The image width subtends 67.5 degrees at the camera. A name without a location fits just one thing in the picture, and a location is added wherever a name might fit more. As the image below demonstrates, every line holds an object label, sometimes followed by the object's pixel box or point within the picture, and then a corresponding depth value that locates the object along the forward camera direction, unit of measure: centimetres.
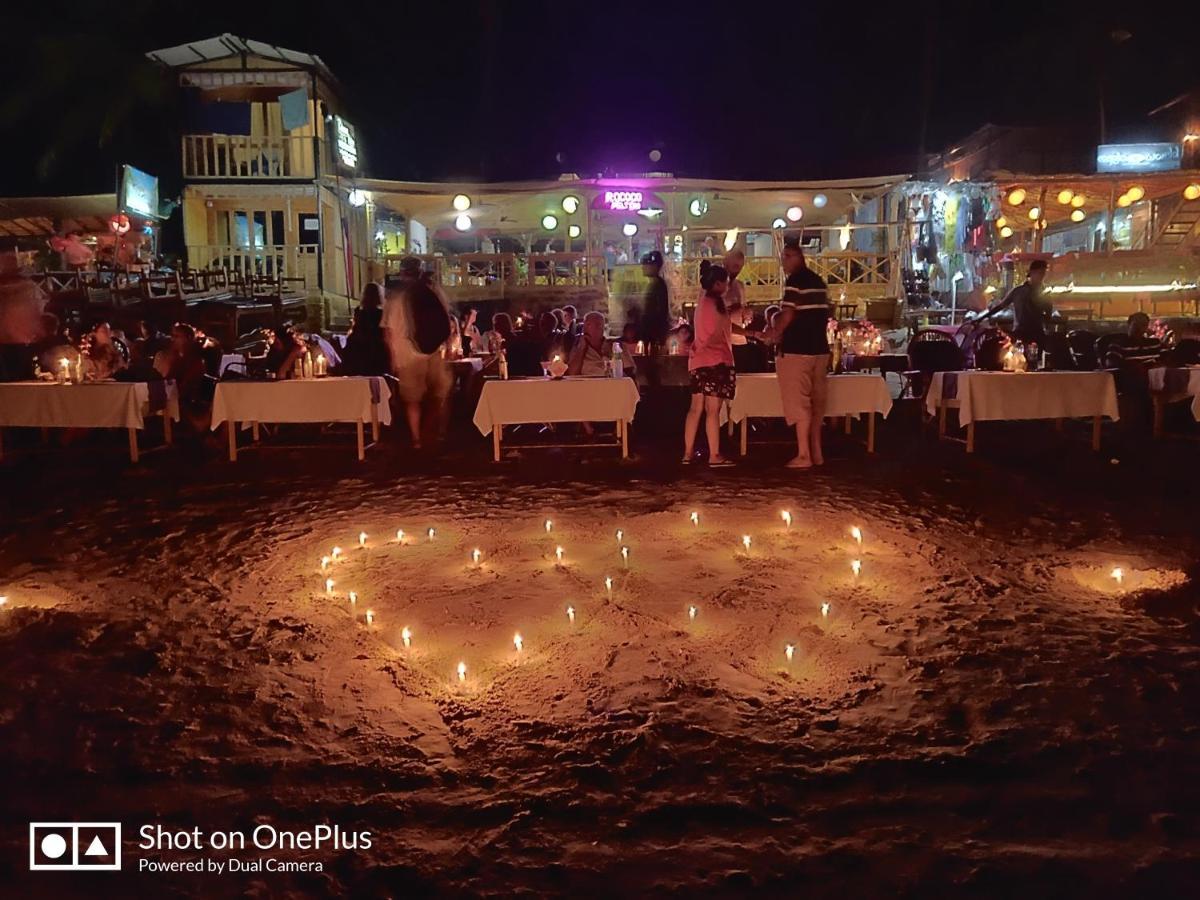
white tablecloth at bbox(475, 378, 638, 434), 812
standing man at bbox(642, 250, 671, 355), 1049
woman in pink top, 751
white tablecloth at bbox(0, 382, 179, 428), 839
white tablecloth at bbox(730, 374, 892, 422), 838
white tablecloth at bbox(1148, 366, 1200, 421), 866
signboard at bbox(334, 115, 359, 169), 2142
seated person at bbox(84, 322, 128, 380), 882
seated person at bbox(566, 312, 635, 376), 874
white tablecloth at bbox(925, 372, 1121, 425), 834
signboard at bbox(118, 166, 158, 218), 2155
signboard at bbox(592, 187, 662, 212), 2028
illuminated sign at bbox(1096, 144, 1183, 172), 2348
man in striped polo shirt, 752
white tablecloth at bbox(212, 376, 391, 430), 828
